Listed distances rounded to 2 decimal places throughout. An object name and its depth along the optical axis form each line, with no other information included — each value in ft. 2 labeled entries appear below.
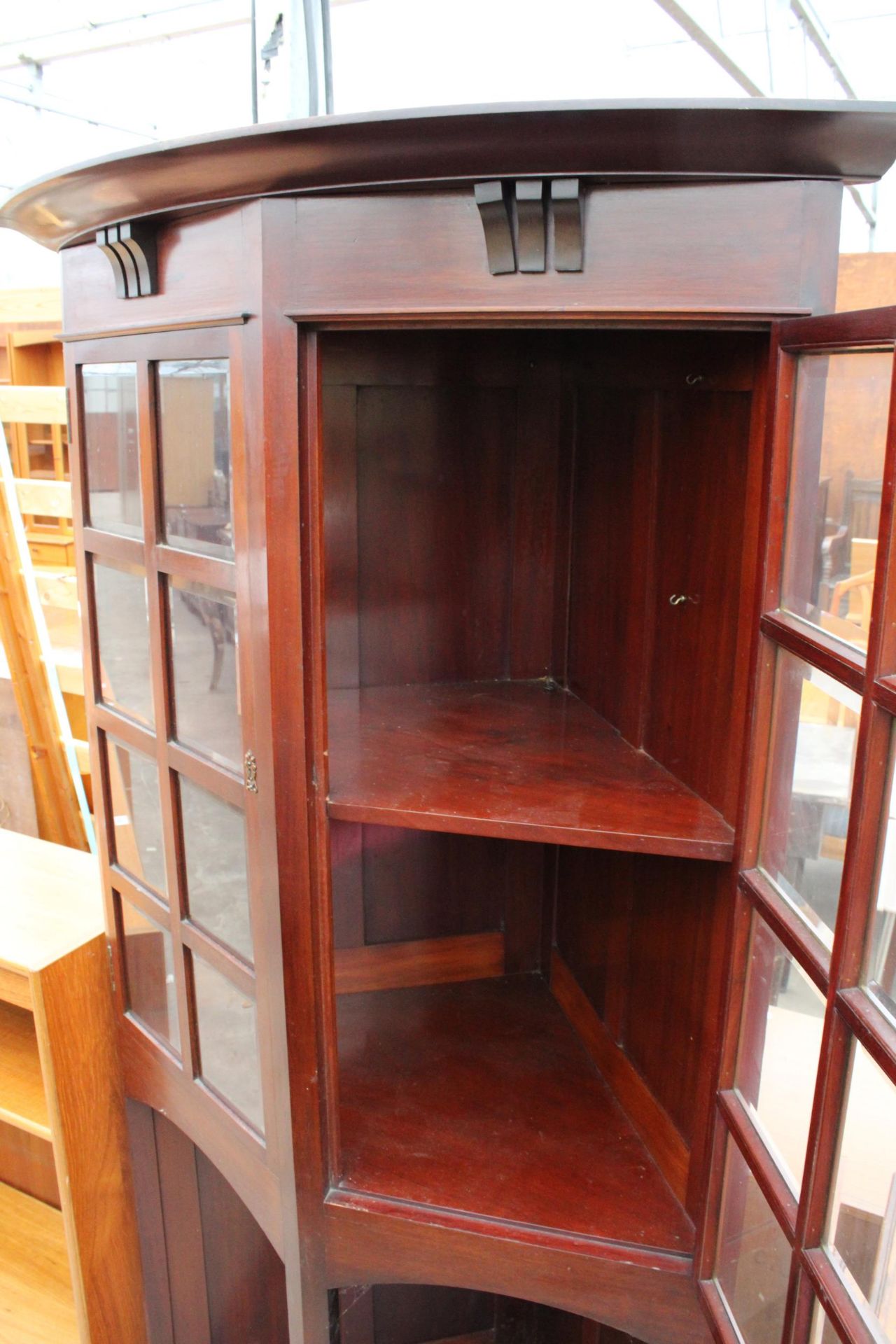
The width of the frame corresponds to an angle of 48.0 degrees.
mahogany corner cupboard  3.10
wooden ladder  9.96
